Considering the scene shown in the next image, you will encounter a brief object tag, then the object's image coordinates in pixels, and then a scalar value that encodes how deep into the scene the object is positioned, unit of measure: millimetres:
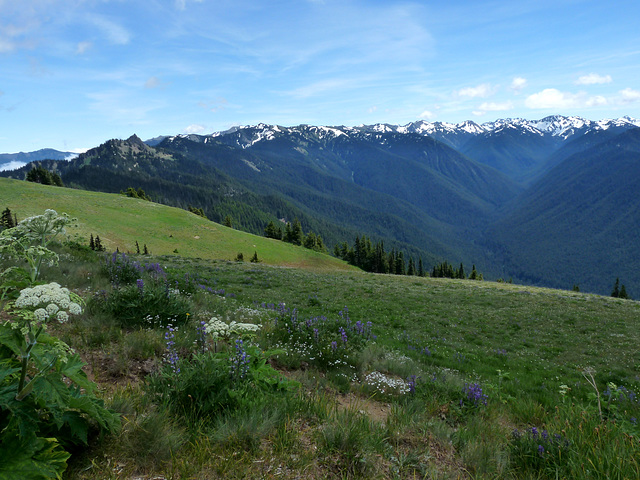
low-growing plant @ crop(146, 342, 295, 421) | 3705
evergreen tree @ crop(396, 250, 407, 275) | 105594
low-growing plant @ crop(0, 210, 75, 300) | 3833
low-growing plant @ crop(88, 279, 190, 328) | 6652
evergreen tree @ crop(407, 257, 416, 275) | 110450
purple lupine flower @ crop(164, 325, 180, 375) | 4112
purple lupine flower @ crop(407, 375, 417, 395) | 5699
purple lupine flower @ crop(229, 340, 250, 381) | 4180
